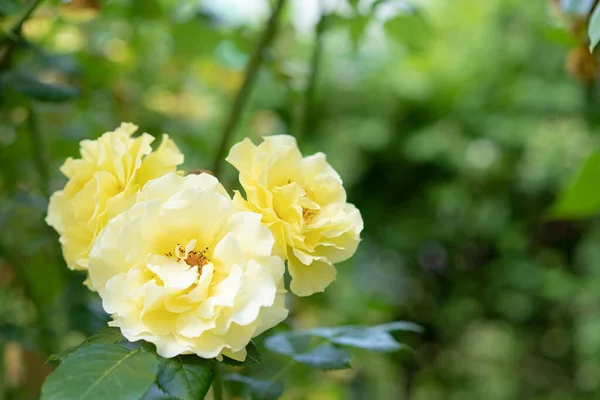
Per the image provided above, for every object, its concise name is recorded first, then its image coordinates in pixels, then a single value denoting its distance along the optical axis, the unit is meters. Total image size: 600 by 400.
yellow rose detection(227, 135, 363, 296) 0.57
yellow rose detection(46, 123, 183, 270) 0.58
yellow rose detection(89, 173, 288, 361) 0.53
